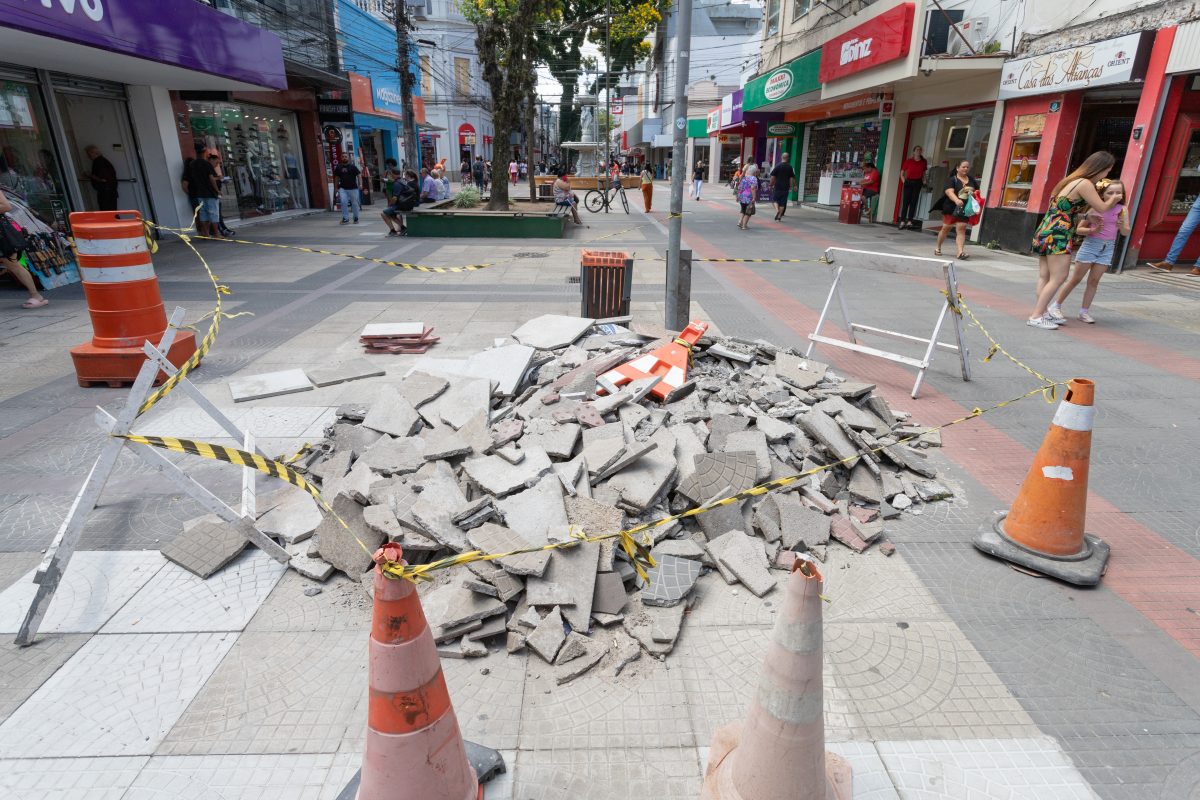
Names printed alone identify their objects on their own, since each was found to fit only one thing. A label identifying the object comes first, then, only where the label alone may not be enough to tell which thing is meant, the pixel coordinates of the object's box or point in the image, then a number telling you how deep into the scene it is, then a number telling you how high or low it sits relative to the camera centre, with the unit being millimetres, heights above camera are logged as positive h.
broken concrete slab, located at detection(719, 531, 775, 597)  3447 -2033
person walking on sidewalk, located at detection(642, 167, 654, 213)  26469 -1178
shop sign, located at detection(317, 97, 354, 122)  22922 +1626
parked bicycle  27867 -1547
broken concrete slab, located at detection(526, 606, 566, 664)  2967 -2035
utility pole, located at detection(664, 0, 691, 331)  7453 -853
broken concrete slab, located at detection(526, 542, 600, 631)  3137 -1927
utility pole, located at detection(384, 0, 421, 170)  22531 +2886
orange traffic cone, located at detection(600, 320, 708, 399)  5234 -1619
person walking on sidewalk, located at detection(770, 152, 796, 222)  20844 -687
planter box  17266 -1569
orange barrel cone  6090 -1216
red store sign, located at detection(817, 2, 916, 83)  15047 +2754
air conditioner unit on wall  15461 +2846
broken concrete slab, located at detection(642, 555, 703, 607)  3312 -2020
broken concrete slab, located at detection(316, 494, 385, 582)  3545 -1941
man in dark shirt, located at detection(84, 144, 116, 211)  13352 -366
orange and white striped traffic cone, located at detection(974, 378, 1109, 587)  3562 -1783
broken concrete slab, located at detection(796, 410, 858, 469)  4348 -1735
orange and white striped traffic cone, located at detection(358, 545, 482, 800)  2059 -1625
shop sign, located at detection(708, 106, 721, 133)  36572 +2159
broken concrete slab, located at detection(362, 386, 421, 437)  4770 -1771
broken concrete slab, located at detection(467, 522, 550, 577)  3193 -1829
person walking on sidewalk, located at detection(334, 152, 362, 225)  19406 -758
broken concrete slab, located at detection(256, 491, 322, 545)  3904 -2052
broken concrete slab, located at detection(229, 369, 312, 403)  6117 -2012
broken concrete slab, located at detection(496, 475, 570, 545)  3496 -1813
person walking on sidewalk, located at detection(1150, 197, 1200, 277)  11586 -1323
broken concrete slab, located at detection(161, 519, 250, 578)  3623 -2048
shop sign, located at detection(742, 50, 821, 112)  20891 +2560
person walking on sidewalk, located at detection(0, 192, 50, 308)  9148 -1287
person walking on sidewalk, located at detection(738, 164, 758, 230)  18625 -796
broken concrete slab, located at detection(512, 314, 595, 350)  6746 -1697
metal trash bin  7805 -1373
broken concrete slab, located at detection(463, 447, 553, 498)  3859 -1759
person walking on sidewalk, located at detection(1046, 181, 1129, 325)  7895 -839
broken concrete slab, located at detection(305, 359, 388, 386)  6520 -2017
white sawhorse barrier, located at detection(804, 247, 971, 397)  6027 -1043
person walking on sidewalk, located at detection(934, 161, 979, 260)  12961 -878
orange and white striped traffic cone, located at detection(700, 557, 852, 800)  2047 -1667
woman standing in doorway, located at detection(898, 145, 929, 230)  18141 -597
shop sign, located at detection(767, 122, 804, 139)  28844 +1275
